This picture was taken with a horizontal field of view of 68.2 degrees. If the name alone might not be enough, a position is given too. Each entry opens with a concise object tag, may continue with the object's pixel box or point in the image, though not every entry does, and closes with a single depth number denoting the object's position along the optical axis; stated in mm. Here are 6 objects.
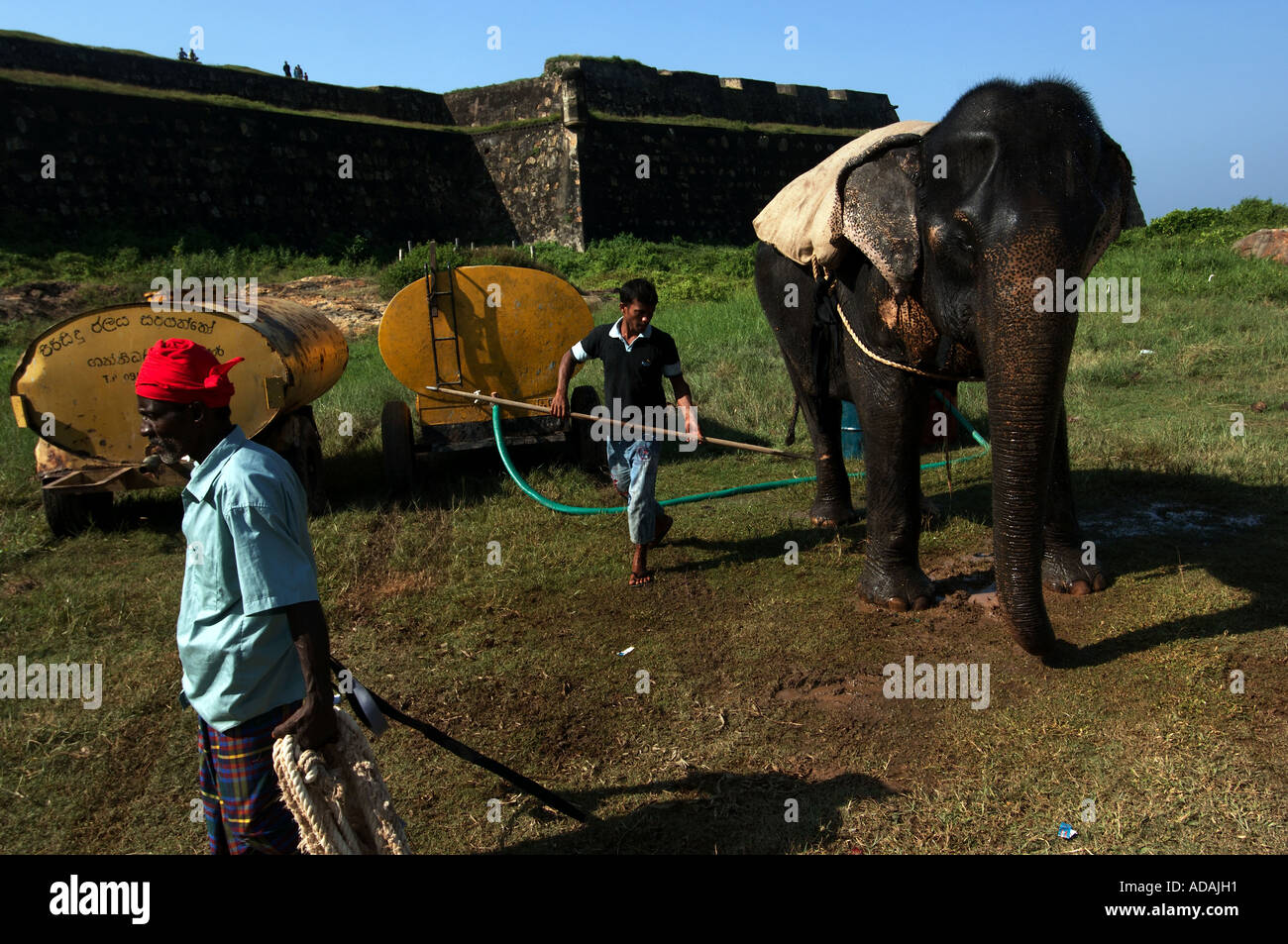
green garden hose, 7621
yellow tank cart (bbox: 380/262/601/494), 8172
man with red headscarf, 2625
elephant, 4113
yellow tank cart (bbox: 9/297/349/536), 7027
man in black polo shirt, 5965
